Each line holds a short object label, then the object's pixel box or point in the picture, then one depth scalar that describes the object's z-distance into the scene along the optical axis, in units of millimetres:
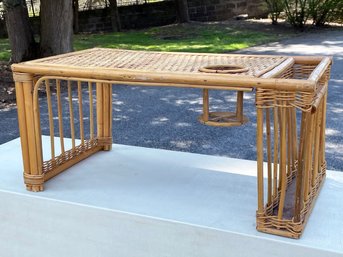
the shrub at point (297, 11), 11383
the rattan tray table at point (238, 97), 1646
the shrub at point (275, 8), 11727
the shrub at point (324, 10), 11422
